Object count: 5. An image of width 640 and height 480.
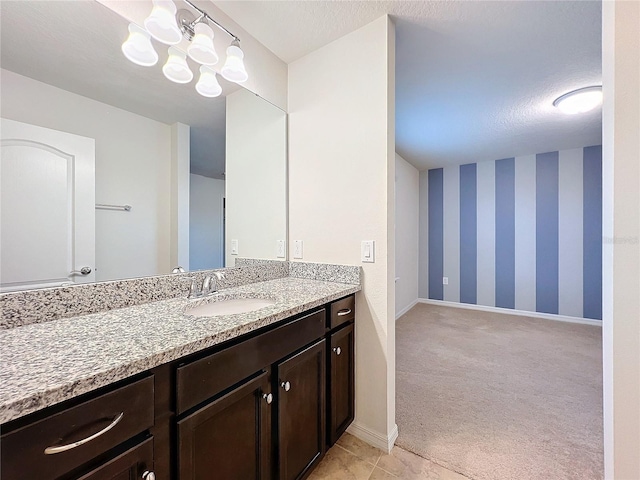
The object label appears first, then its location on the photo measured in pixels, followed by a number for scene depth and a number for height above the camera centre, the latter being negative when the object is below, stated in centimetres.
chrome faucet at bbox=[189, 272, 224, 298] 132 -23
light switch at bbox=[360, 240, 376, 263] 154 -6
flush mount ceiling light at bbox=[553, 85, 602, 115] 216 +119
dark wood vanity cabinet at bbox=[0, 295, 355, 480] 55 -49
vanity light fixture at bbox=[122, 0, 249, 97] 117 +93
